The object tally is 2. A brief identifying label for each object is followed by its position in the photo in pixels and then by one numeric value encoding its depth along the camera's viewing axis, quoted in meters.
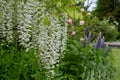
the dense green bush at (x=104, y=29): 9.30
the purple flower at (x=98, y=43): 3.45
